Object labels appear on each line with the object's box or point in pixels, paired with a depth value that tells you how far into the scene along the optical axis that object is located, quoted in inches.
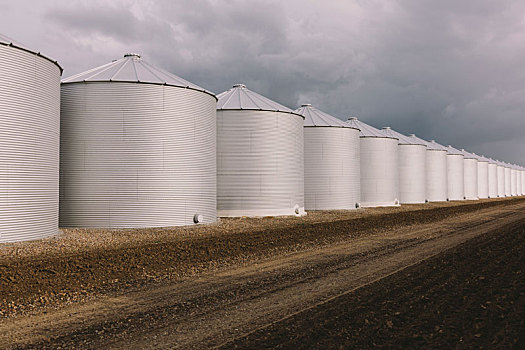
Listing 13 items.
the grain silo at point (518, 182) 5323.3
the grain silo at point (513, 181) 4976.4
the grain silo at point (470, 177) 3207.7
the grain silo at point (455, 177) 2856.8
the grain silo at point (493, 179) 3978.8
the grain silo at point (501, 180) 4321.6
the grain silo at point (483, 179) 3602.4
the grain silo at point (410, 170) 2198.6
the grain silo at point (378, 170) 1878.7
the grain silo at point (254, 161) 1244.5
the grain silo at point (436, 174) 2524.6
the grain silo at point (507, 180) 4644.4
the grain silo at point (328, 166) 1553.9
